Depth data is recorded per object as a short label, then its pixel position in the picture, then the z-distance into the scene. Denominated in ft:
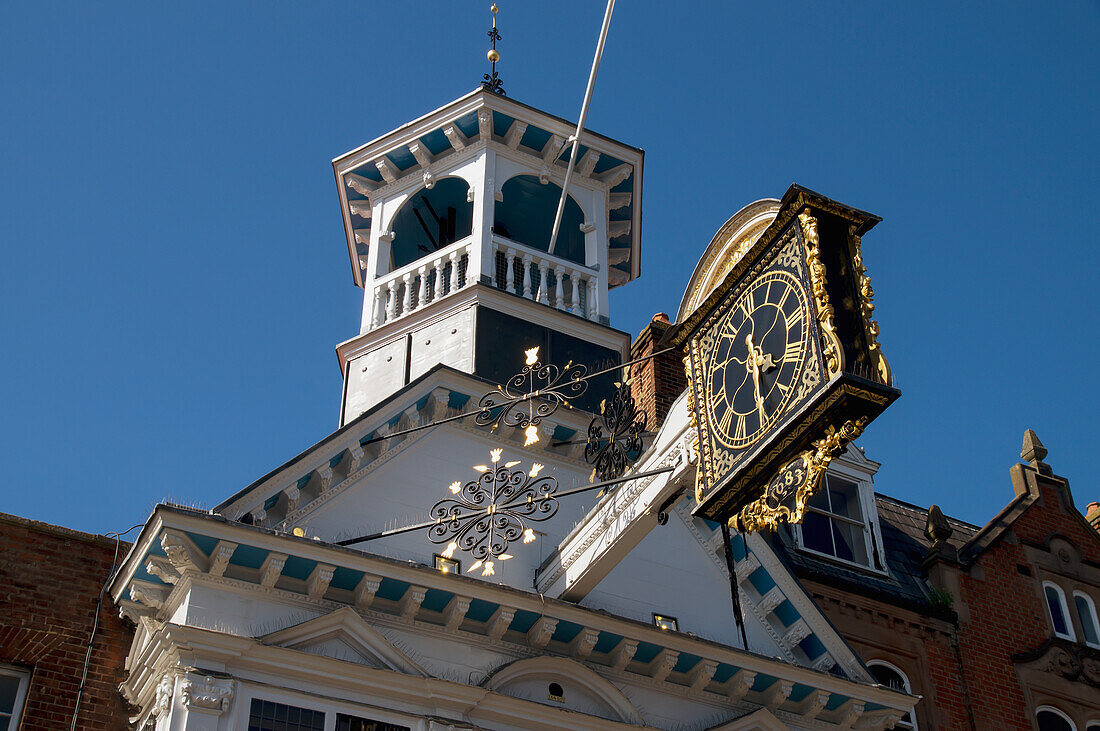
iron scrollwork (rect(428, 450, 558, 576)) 51.44
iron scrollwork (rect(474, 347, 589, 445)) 51.70
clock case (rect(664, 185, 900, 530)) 40.14
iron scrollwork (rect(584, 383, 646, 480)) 52.24
